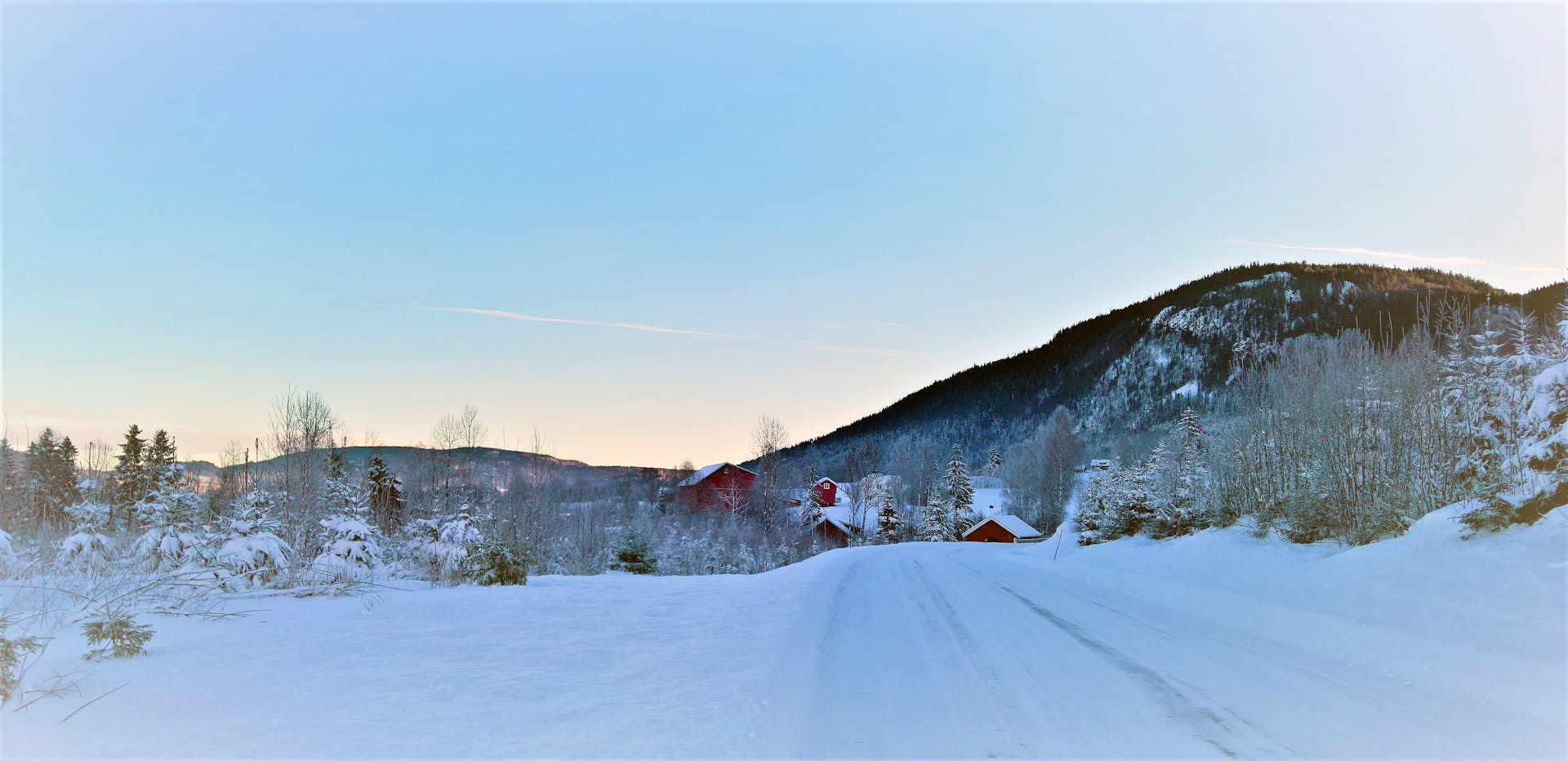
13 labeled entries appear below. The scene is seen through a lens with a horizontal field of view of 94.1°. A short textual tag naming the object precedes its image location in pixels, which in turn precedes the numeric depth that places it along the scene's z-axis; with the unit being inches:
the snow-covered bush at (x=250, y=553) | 482.6
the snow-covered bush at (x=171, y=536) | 477.1
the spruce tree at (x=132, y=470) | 816.3
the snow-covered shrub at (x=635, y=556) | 1240.2
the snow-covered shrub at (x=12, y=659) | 187.2
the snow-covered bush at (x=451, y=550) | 597.9
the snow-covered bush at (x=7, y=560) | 274.8
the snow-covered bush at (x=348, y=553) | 503.5
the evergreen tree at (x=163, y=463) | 771.9
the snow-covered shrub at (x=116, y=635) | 234.1
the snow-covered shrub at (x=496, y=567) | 571.2
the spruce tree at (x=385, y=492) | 1273.9
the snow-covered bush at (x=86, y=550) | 412.2
